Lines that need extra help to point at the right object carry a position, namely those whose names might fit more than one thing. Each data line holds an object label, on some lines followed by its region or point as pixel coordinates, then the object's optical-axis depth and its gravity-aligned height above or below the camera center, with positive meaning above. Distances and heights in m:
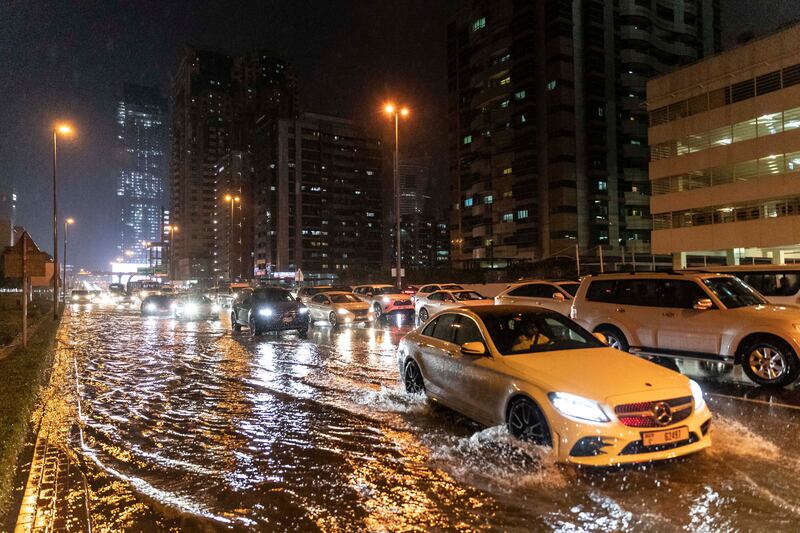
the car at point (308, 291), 29.77 -0.80
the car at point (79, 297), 51.94 -1.46
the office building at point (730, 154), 36.56 +8.24
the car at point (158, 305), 30.84 -1.42
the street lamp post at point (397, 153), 29.11 +6.82
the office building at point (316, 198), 136.88 +20.18
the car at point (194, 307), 29.34 -1.50
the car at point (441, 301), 22.97 -1.15
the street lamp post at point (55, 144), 26.86 +6.79
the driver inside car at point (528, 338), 6.40 -0.78
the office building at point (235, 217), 155.00 +17.90
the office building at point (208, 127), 178.38 +51.08
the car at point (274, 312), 18.47 -1.18
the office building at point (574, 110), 76.00 +22.78
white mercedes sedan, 4.99 -1.17
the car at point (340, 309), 22.98 -1.39
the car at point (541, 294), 15.39 -0.64
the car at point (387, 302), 26.38 -1.29
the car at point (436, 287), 27.56 -0.68
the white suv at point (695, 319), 8.62 -0.88
